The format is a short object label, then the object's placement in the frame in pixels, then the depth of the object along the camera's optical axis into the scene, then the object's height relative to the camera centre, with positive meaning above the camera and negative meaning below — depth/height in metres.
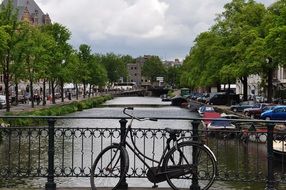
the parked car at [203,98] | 93.49 -3.51
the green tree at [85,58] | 110.44 +4.49
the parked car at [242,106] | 60.00 -3.04
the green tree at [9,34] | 56.44 +4.57
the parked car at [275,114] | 45.72 -2.98
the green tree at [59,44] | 78.12 +5.29
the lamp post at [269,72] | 57.09 +0.77
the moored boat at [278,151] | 21.03 -2.98
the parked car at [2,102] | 65.62 -2.89
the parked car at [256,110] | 52.79 -3.16
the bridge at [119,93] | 182.38 -5.04
